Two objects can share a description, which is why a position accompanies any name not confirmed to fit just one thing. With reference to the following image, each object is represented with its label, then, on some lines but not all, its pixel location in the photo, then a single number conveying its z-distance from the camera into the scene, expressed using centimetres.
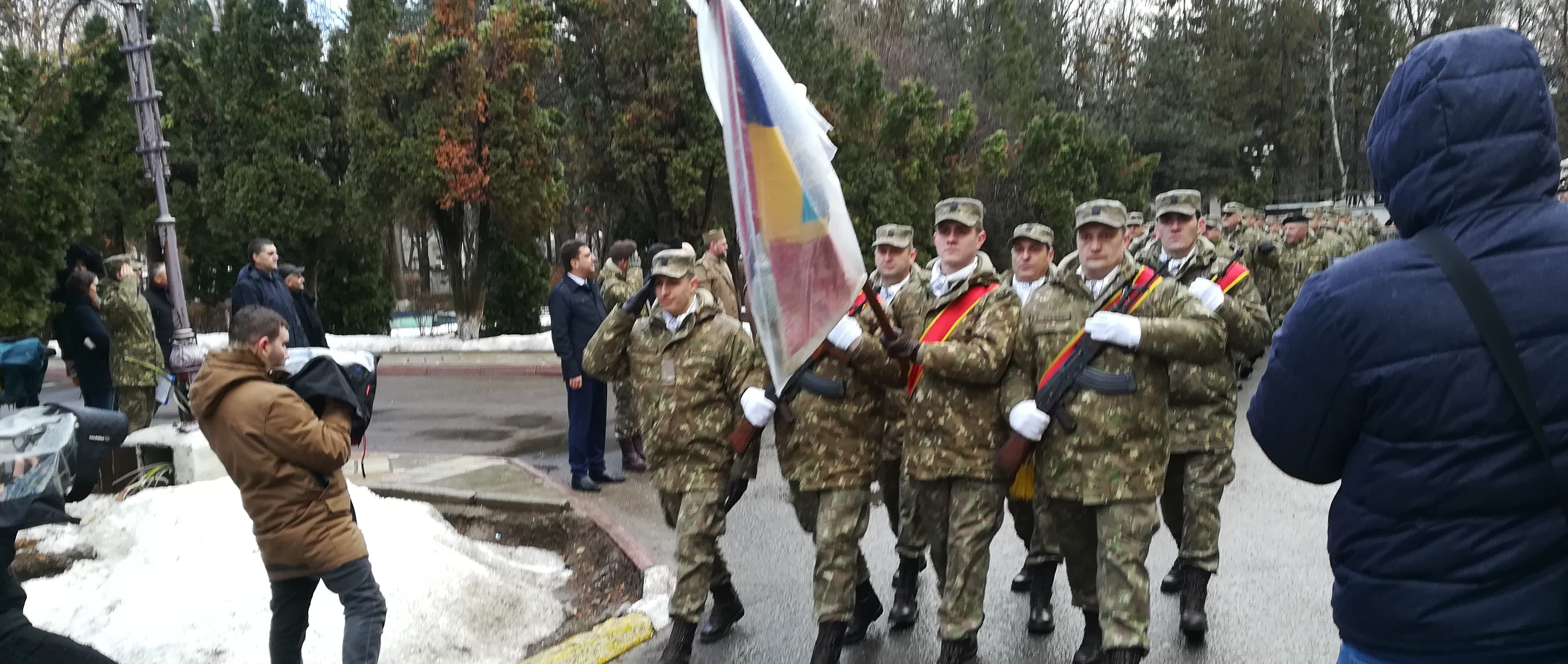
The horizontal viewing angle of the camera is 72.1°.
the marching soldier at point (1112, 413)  408
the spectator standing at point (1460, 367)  190
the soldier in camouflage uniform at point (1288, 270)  1278
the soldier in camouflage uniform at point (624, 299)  860
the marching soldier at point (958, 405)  430
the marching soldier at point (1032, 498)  488
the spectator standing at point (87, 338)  935
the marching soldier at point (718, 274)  896
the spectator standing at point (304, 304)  975
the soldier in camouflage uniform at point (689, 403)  463
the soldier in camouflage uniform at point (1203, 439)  491
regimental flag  369
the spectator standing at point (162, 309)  1086
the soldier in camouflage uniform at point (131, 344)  948
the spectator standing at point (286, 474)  357
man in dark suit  798
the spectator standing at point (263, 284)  830
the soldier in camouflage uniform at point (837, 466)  448
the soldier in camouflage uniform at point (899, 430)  511
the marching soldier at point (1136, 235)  833
